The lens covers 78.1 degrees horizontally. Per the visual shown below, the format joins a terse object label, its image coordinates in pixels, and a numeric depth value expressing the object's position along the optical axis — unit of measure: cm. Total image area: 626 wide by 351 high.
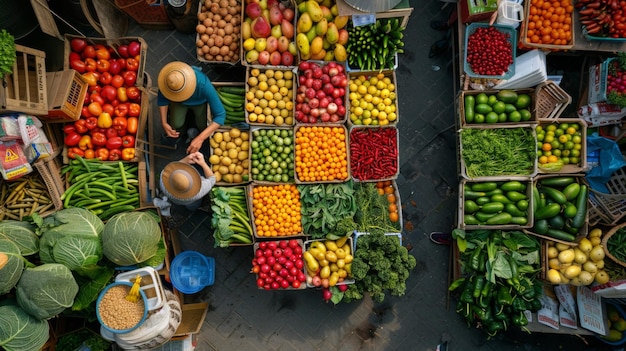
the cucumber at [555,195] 495
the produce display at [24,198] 455
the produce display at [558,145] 503
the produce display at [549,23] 508
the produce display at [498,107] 507
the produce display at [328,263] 463
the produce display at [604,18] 500
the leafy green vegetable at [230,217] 471
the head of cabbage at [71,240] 410
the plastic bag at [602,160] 499
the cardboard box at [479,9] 491
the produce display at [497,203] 498
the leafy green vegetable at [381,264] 443
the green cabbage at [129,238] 418
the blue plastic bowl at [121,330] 397
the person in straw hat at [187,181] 413
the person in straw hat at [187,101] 410
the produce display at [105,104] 480
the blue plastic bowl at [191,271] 493
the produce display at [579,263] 484
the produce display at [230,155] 488
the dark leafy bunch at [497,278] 488
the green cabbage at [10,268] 374
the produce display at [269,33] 482
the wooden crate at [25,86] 396
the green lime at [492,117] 506
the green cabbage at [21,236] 413
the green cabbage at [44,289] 381
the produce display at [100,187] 471
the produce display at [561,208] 489
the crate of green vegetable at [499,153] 498
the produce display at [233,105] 506
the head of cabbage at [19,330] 371
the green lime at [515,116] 504
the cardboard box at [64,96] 442
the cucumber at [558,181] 502
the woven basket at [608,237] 476
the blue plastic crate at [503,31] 505
